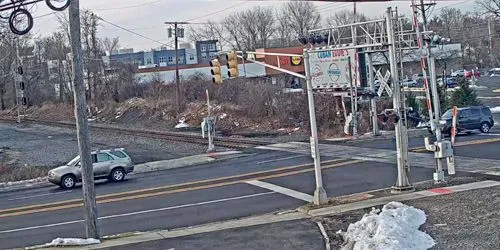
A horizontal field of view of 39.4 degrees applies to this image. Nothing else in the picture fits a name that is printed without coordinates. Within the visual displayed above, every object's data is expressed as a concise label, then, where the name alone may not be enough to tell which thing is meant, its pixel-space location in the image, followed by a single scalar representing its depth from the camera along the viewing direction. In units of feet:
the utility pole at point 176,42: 210.59
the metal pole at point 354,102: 132.90
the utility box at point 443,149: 72.64
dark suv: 130.31
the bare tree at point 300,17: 435.78
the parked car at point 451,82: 259.39
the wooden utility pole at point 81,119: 57.00
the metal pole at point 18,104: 216.45
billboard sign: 130.62
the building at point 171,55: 484.70
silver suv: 98.89
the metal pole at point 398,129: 68.44
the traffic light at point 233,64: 80.02
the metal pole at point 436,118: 71.77
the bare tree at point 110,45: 483.68
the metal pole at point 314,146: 65.26
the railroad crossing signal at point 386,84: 73.14
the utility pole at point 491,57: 392.27
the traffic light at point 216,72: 86.17
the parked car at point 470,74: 298.56
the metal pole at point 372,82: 129.49
